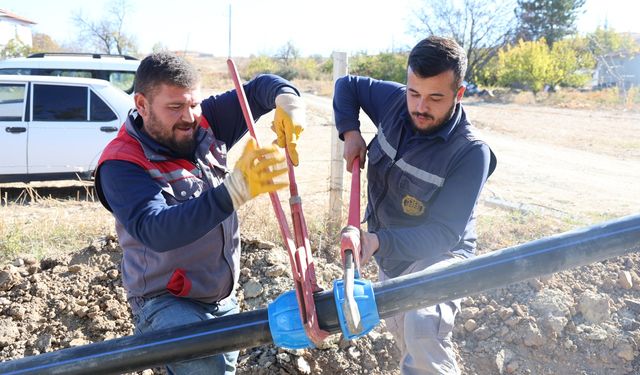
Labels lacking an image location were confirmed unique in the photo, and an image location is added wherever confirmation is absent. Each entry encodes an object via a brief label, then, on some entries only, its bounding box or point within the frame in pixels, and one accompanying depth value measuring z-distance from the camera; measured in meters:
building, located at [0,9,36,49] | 46.81
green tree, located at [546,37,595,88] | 32.25
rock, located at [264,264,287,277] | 3.84
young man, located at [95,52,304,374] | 1.92
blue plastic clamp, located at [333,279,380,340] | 1.56
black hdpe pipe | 1.53
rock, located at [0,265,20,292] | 3.82
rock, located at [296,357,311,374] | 3.31
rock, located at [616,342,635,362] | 3.42
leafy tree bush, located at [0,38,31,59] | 32.69
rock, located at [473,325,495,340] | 3.51
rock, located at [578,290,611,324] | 3.57
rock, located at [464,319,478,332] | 3.55
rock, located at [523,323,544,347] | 3.43
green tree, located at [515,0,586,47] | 47.56
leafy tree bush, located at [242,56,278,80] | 41.24
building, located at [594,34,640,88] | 38.12
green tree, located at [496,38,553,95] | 31.27
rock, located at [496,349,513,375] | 3.37
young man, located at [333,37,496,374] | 2.31
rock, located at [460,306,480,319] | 3.61
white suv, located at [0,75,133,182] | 7.44
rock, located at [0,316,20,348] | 3.40
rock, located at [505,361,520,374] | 3.38
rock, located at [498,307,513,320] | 3.55
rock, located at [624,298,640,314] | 3.66
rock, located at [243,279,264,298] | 3.77
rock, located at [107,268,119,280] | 3.87
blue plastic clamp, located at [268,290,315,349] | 1.62
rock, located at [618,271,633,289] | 3.82
